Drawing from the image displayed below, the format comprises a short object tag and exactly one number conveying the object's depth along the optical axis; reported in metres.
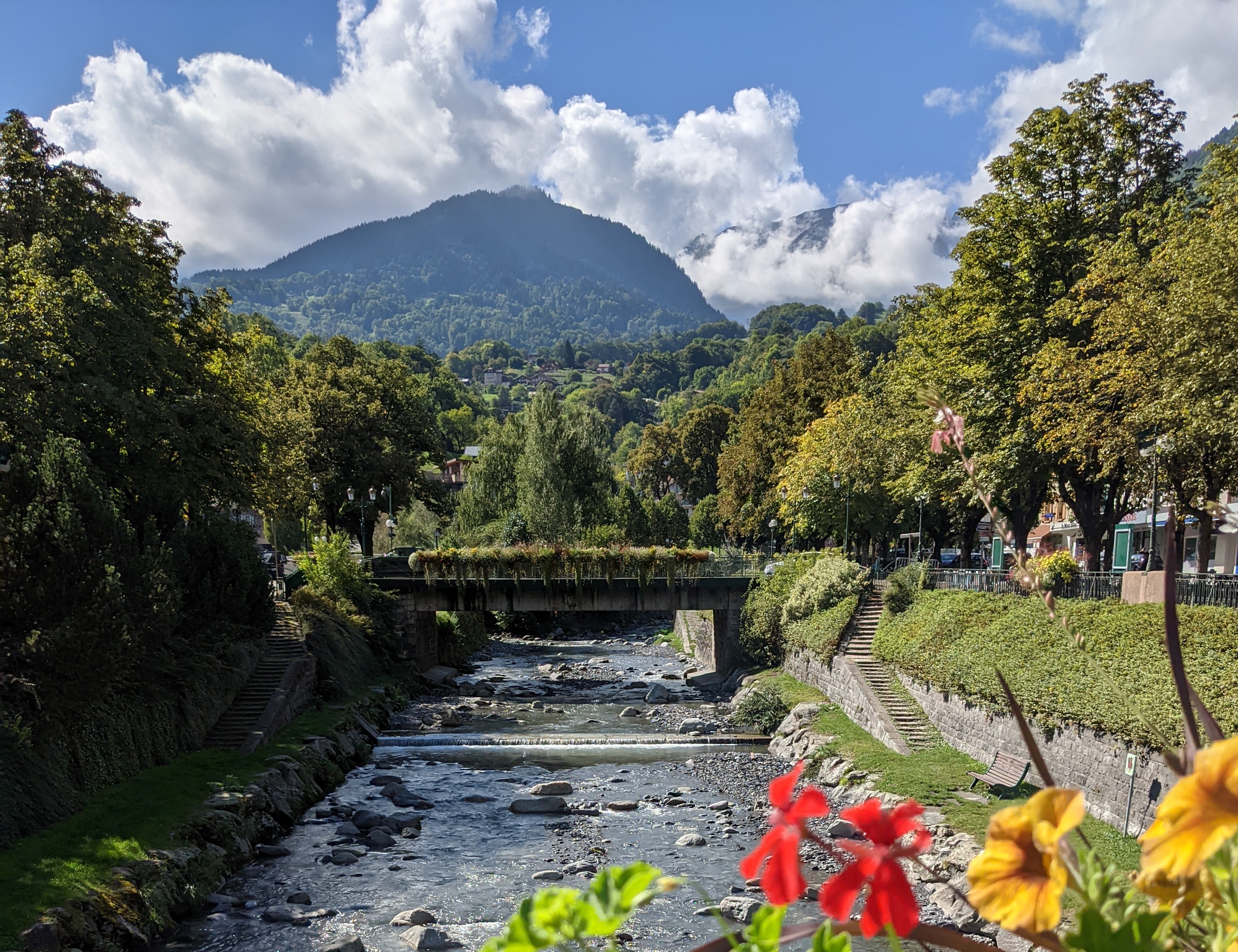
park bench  18.66
